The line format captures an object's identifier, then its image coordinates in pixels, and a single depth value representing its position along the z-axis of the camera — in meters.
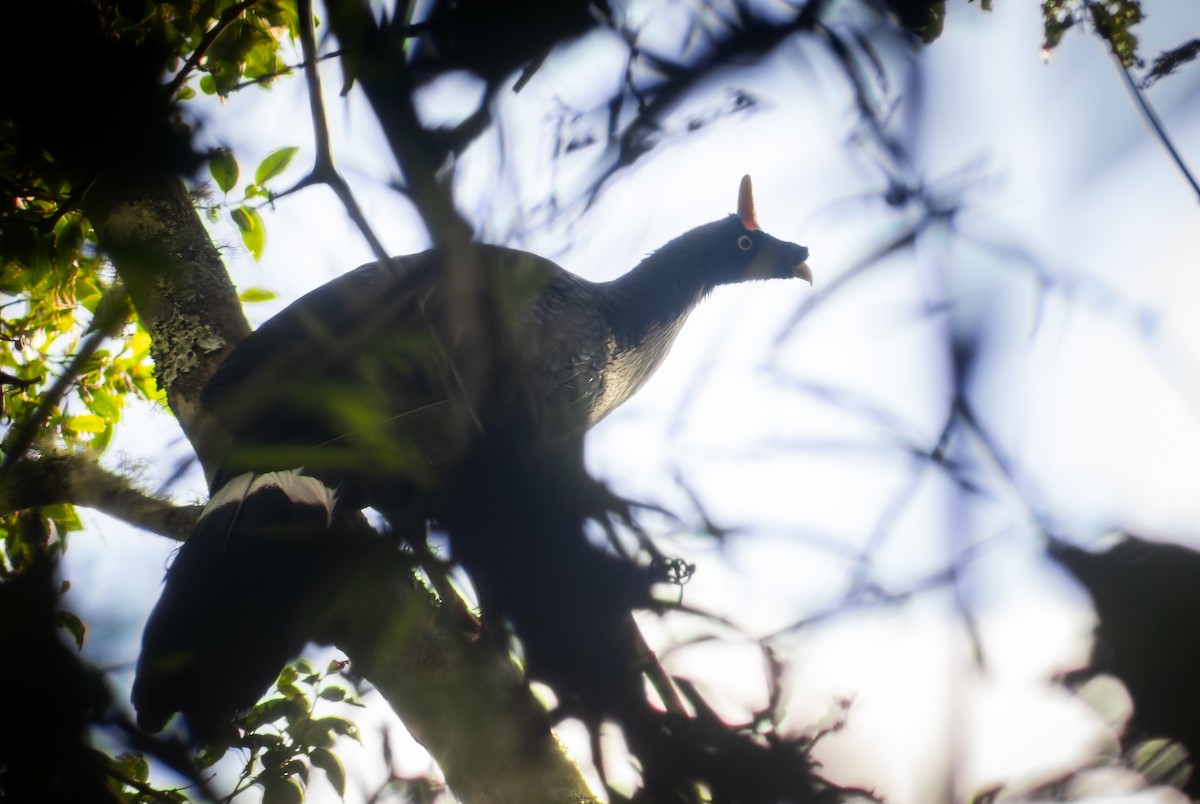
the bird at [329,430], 6.54
